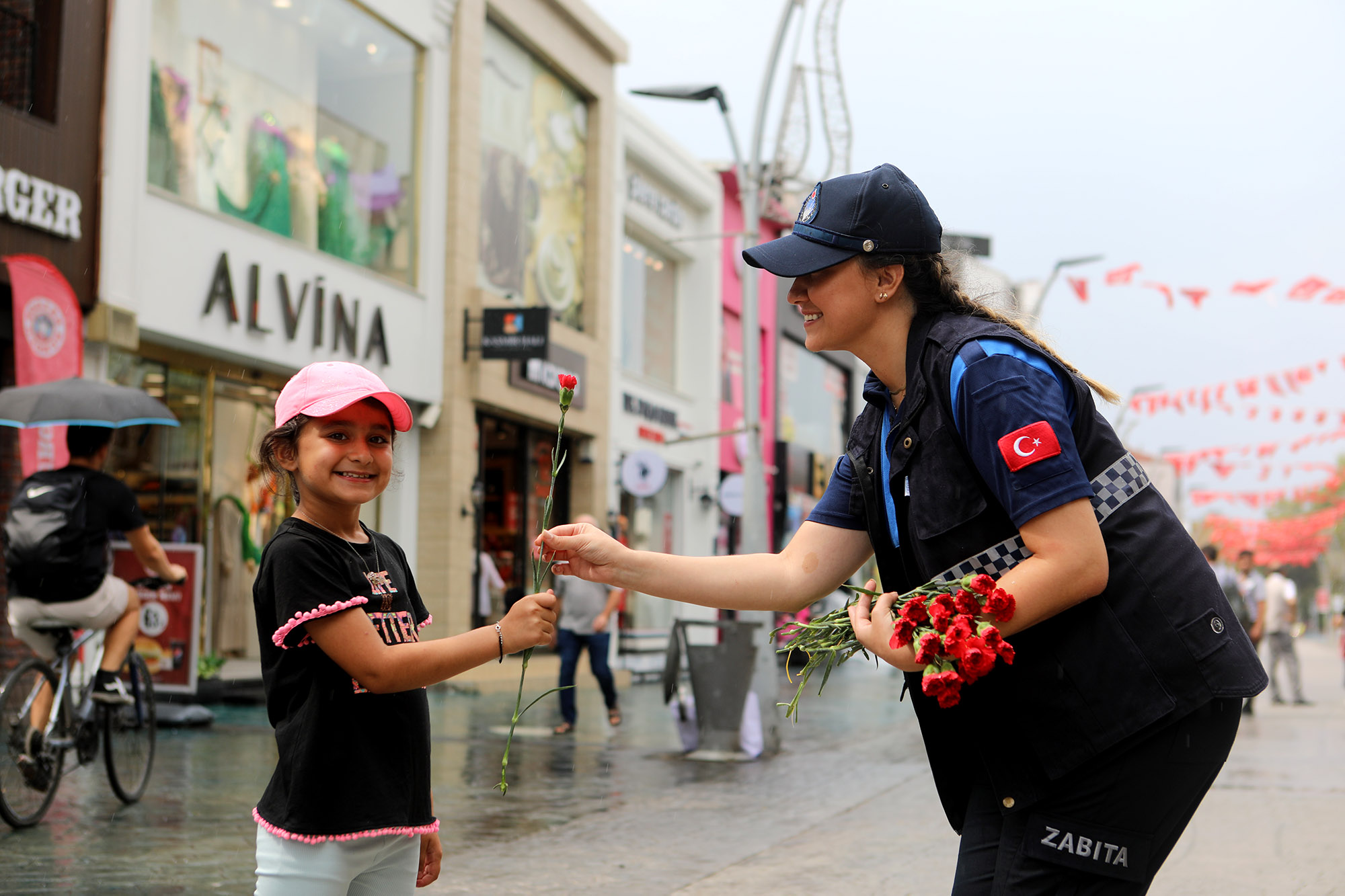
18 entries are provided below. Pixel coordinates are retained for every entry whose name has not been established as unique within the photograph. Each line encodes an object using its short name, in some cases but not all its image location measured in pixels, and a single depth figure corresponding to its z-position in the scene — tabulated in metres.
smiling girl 2.60
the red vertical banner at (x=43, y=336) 11.09
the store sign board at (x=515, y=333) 18.30
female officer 2.17
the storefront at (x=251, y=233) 13.21
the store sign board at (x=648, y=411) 24.56
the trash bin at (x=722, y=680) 10.59
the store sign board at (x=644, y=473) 21.20
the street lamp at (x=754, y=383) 11.03
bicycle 6.64
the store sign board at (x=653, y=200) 25.39
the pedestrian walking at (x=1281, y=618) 17.30
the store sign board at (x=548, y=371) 20.00
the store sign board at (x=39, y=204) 11.23
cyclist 6.80
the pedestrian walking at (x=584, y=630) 12.43
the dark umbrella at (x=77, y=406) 8.18
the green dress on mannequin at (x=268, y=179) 15.09
